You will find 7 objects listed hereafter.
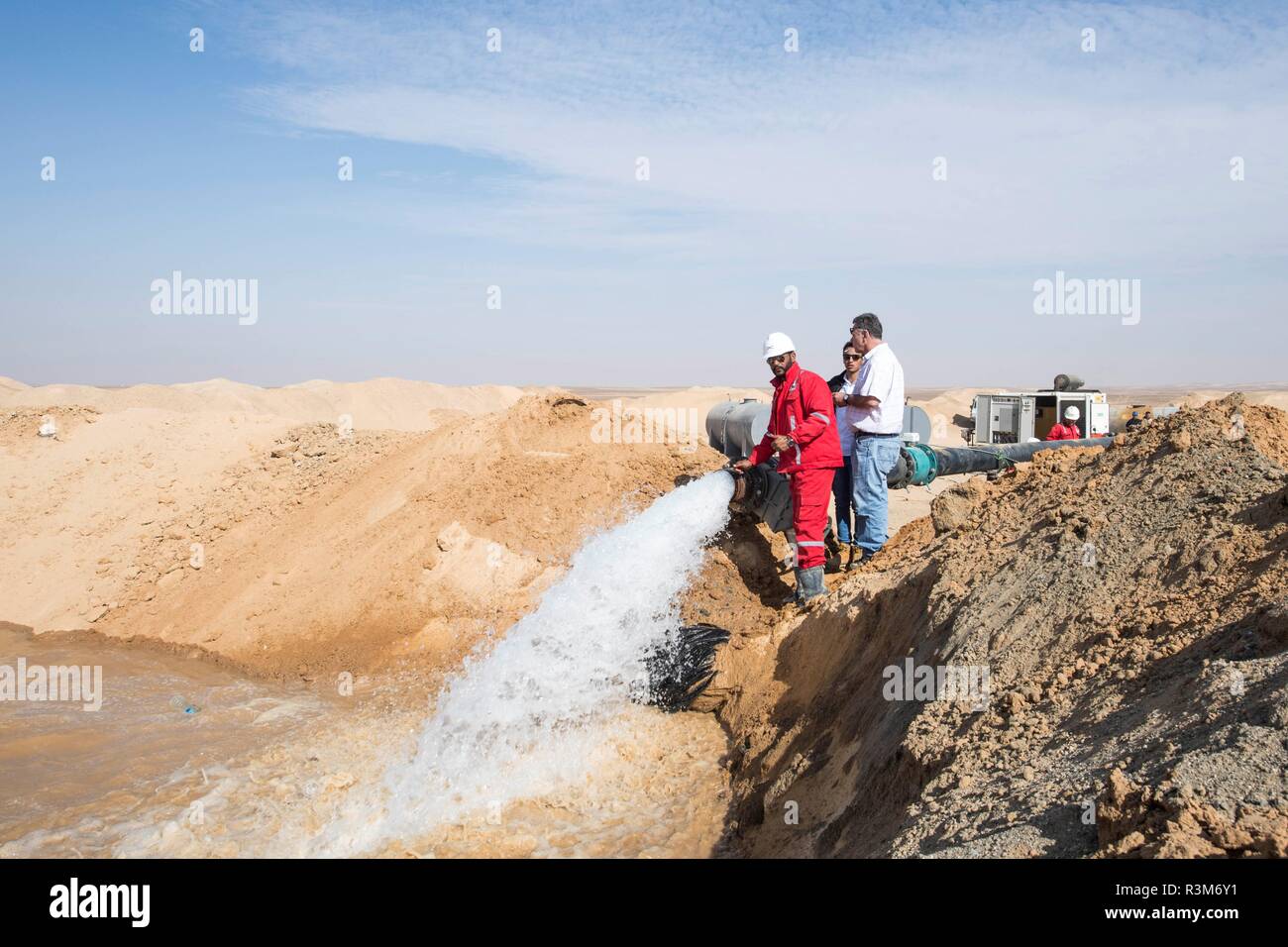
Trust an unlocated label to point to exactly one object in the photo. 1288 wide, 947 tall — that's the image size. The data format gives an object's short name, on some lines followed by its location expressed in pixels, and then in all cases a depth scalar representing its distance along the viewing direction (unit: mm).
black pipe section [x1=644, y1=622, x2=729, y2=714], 5758
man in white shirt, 6316
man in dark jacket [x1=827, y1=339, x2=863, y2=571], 6520
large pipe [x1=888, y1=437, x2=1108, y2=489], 7137
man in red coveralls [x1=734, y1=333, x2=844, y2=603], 5949
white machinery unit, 12789
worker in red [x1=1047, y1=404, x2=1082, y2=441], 11047
